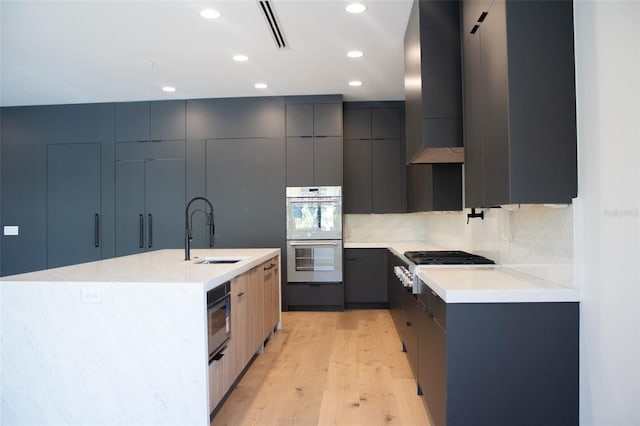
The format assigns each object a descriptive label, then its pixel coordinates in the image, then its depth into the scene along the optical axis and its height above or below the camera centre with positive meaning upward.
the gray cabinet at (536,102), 1.69 +0.48
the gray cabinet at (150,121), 5.30 +1.28
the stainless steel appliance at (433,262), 2.61 -0.30
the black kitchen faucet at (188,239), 3.13 -0.16
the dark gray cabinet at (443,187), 3.73 +0.28
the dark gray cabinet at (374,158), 5.44 +0.80
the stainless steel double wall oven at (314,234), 5.08 -0.20
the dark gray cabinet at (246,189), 5.18 +0.37
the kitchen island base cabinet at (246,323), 2.37 -0.80
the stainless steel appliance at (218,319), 2.19 -0.58
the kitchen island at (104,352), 2.06 -0.67
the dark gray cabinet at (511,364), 1.72 -0.63
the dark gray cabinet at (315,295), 5.12 -0.97
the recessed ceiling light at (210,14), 3.02 +1.53
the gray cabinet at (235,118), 5.21 +1.29
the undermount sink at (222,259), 3.36 -0.34
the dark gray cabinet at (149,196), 5.29 +0.31
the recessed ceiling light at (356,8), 2.93 +1.53
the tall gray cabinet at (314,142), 5.14 +0.96
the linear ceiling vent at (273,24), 2.92 +1.52
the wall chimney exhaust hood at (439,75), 2.56 +0.90
